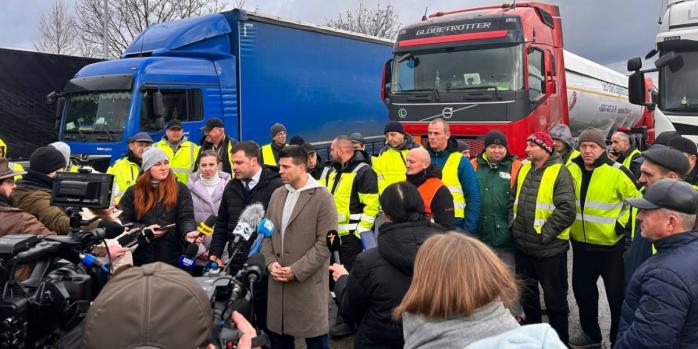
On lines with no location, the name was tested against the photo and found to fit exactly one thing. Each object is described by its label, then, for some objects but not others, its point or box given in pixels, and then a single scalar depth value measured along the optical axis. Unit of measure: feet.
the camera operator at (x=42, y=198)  11.20
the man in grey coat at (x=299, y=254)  12.30
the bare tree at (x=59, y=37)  98.58
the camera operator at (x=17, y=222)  9.16
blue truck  28.63
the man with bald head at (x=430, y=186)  13.85
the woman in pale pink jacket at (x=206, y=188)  16.22
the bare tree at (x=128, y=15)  80.02
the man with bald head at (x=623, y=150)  20.83
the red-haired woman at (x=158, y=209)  14.19
